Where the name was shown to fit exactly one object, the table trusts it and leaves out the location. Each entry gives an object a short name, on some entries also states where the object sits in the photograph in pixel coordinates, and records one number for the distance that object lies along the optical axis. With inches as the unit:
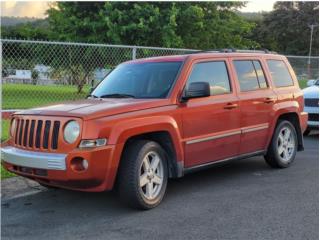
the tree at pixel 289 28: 3132.4
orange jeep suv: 199.5
